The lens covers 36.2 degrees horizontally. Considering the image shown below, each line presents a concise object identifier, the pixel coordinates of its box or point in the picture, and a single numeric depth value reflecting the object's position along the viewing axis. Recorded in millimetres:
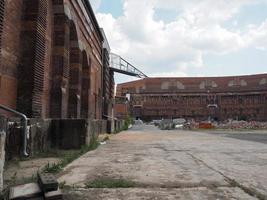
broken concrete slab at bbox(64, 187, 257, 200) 5363
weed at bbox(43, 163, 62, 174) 7605
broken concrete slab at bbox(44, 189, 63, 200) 4821
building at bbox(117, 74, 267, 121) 102438
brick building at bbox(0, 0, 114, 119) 10680
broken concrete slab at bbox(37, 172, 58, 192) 4957
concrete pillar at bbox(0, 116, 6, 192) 5098
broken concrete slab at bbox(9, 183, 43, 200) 4859
